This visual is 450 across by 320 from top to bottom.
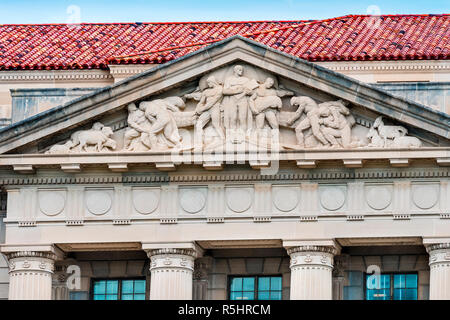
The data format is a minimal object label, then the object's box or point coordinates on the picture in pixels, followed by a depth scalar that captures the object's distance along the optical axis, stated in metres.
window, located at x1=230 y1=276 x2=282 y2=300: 64.31
